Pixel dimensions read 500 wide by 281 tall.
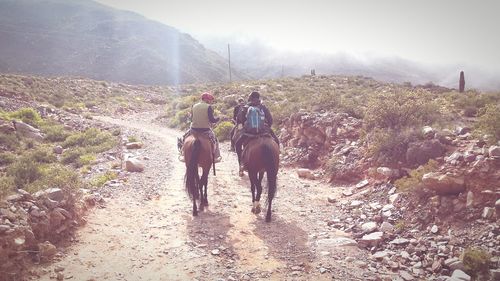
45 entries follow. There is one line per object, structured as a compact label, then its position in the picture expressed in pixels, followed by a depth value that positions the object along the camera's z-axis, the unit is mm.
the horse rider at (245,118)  8227
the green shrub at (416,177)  6941
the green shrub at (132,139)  17016
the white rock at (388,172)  8419
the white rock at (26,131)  16634
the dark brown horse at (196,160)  7723
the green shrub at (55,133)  17434
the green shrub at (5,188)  5578
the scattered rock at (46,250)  5352
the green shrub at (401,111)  9938
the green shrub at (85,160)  12836
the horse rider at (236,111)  9179
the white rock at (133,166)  11258
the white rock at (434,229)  5910
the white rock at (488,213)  5492
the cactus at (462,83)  21875
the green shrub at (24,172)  8922
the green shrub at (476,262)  4684
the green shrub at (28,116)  19172
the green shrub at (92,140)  15703
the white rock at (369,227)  6685
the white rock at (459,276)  4602
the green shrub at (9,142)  14453
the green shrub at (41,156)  12870
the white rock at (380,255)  5742
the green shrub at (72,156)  13566
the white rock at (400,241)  5969
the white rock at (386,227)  6481
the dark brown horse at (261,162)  7555
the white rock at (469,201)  5855
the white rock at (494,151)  6076
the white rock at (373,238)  6188
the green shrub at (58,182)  6801
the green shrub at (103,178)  9398
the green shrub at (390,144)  8828
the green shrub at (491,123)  6774
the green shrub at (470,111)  12028
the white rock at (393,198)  7385
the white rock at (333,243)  6306
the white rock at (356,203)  8141
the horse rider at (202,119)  8516
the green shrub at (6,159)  12438
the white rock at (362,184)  9219
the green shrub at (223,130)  18031
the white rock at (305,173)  11420
